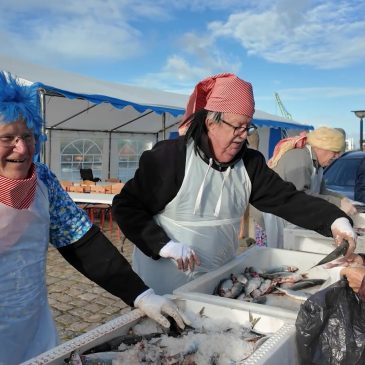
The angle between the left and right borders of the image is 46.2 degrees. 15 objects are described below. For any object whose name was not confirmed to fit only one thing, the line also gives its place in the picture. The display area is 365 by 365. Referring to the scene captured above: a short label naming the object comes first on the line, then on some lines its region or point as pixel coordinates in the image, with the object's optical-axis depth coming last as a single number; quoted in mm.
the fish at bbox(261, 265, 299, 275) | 2561
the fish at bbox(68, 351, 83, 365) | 1241
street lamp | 13124
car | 6704
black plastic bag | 1429
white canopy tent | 8547
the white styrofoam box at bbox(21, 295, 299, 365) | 1241
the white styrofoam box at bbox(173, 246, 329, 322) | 1716
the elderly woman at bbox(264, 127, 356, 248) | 3479
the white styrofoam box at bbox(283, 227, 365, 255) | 3057
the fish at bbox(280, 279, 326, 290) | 2255
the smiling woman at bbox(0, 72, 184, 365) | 1515
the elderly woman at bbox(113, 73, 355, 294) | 2139
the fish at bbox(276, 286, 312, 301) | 2094
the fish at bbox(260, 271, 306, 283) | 2336
